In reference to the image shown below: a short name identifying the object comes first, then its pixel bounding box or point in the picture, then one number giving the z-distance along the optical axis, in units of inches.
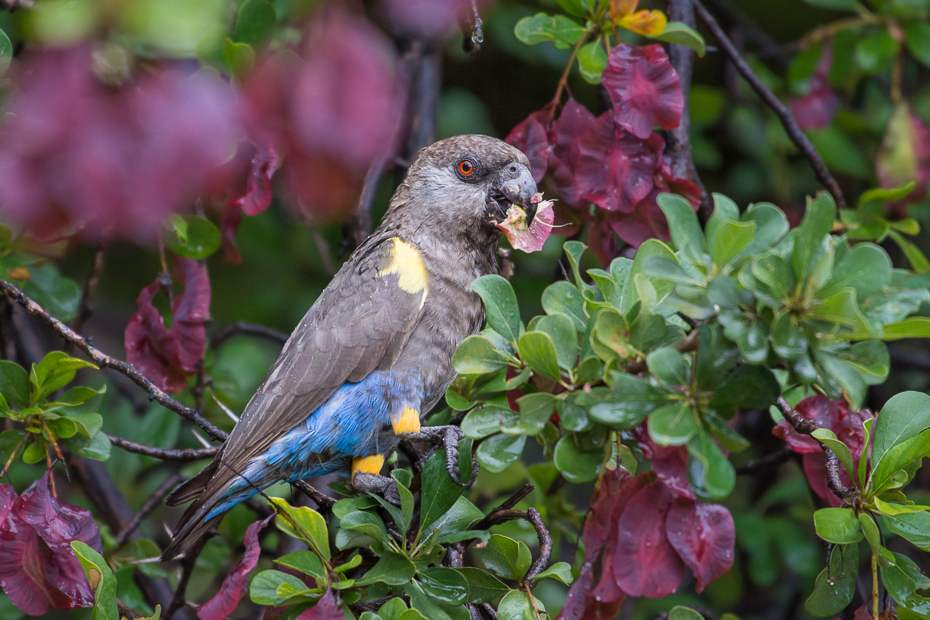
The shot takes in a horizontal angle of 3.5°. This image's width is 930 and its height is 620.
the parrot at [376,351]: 246.0
